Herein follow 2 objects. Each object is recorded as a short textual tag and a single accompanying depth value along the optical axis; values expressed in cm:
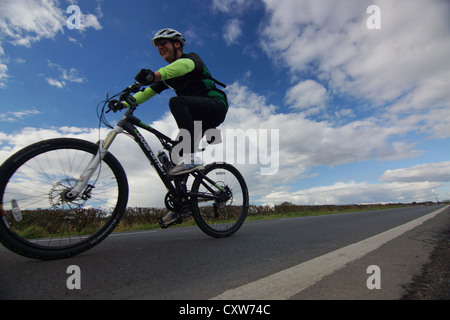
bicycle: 210
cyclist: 328
